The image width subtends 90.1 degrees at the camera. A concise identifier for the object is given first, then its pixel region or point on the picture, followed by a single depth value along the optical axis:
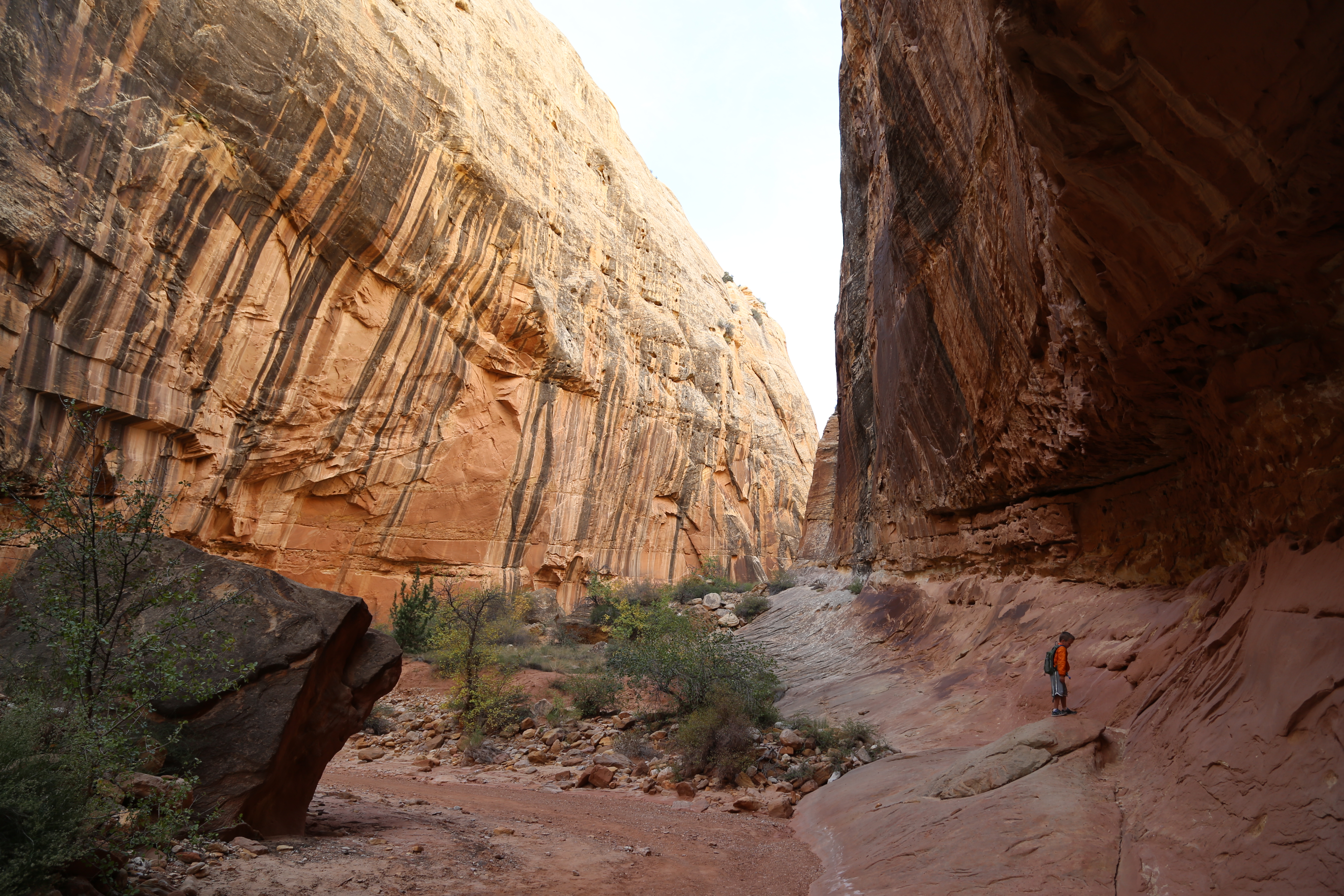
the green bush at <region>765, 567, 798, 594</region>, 29.05
